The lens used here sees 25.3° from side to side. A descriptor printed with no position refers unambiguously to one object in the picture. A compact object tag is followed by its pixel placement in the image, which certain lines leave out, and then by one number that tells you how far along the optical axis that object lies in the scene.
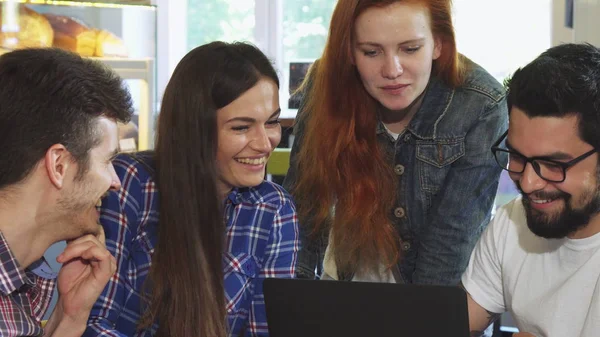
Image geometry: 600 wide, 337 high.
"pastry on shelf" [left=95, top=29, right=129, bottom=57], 3.14
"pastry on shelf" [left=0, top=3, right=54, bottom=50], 3.06
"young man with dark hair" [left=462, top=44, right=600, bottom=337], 2.14
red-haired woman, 2.44
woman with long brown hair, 2.28
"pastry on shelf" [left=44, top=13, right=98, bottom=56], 3.10
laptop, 1.93
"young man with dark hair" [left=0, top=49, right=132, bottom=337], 1.95
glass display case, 3.07
